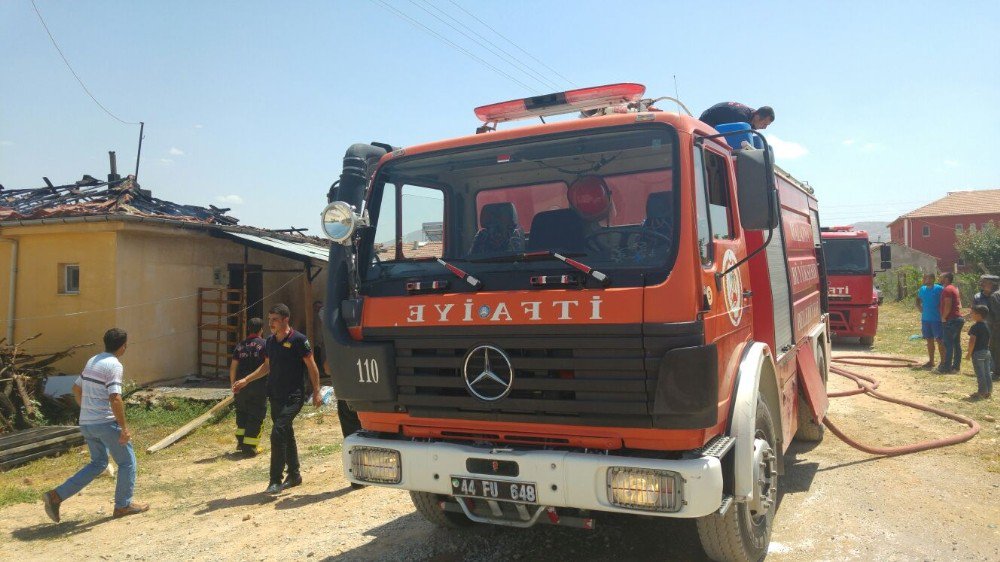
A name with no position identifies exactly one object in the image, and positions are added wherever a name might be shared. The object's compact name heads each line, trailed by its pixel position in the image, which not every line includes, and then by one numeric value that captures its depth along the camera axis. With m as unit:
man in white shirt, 5.70
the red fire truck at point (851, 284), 14.20
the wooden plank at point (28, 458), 7.83
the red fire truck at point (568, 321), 3.17
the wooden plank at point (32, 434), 8.23
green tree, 34.59
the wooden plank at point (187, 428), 8.66
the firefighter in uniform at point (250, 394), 7.85
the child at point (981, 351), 8.73
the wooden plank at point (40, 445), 7.88
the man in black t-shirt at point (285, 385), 6.19
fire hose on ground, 6.22
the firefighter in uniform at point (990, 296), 9.52
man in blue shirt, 11.29
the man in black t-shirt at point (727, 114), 4.96
